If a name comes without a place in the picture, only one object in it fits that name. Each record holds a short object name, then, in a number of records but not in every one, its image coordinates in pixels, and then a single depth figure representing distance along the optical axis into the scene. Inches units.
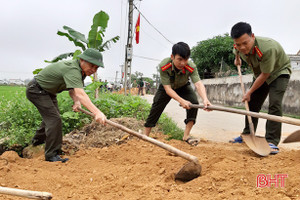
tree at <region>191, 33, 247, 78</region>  826.2
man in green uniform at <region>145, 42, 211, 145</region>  133.0
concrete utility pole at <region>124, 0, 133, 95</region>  491.9
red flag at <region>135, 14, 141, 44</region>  509.4
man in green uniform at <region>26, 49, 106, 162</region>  127.5
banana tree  269.1
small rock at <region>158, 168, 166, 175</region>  99.7
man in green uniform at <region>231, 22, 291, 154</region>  122.2
